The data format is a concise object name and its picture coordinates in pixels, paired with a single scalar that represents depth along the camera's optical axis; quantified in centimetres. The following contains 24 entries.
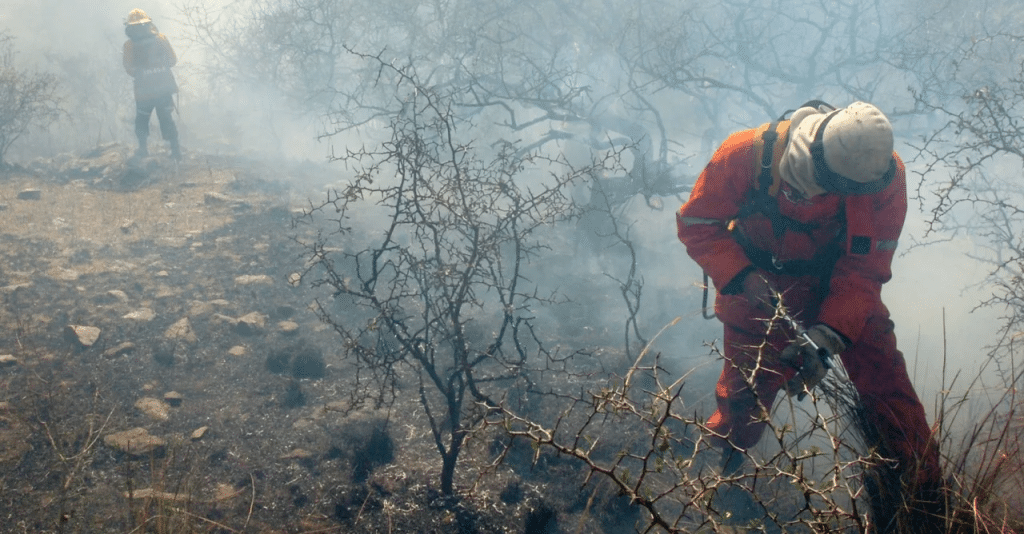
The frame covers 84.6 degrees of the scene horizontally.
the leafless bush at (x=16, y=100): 823
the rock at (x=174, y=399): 378
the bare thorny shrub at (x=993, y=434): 166
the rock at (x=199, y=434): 338
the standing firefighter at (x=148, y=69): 873
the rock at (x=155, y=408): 357
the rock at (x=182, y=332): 463
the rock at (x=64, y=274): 537
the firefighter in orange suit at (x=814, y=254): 225
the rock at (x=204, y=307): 513
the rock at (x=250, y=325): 492
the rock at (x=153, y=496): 244
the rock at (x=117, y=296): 513
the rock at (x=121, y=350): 421
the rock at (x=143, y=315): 484
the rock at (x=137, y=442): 312
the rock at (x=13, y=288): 491
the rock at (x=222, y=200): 782
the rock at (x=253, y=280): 583
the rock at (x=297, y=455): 329
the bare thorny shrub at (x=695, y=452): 125
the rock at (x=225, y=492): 285
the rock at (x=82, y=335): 427
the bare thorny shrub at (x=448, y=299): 273
